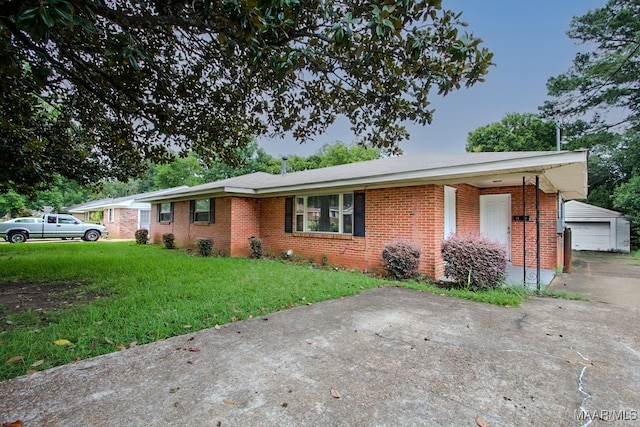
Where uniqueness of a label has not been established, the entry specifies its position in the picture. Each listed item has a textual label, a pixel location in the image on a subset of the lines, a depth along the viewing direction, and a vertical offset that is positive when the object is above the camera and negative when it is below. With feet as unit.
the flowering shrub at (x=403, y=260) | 23.34 -3.19
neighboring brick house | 79.56 -0.06
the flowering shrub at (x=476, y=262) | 19.81 -2.88
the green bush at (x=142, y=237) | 52.80 -3.43
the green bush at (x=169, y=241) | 45.93 -3.56
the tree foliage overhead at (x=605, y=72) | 50.98 +25.69
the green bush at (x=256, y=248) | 35.24 -3.50
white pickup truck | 57.36 -2.34
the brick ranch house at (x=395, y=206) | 22.20 +1.10
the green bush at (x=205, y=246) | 37.19 -3.47
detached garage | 55.11 -1.94
